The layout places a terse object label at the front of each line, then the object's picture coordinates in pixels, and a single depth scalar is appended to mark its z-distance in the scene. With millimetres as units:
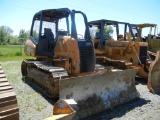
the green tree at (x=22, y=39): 19091
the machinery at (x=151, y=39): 13201
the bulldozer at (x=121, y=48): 8141
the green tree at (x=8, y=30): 86475
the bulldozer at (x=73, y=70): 4484
